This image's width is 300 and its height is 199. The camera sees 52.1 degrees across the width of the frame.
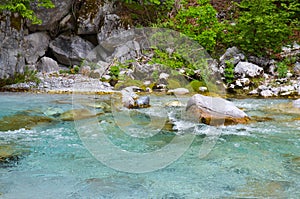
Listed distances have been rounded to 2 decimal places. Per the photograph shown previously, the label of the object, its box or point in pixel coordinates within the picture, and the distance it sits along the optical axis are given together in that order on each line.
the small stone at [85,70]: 12.17
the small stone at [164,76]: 11.13
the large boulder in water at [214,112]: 5.59
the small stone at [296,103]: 7.14
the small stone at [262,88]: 10.04
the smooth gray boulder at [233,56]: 11.48
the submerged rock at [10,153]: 3.57
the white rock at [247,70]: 10.74
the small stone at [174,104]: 7.57
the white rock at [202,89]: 10.20
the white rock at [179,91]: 9.91
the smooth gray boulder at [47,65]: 12.34
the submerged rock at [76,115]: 5.96
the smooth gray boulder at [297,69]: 10.83
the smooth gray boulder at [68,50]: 13.17
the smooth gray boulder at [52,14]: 12.29
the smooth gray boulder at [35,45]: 11.95
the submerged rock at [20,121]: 5.17
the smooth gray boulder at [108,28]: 13.59
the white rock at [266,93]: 9.52
